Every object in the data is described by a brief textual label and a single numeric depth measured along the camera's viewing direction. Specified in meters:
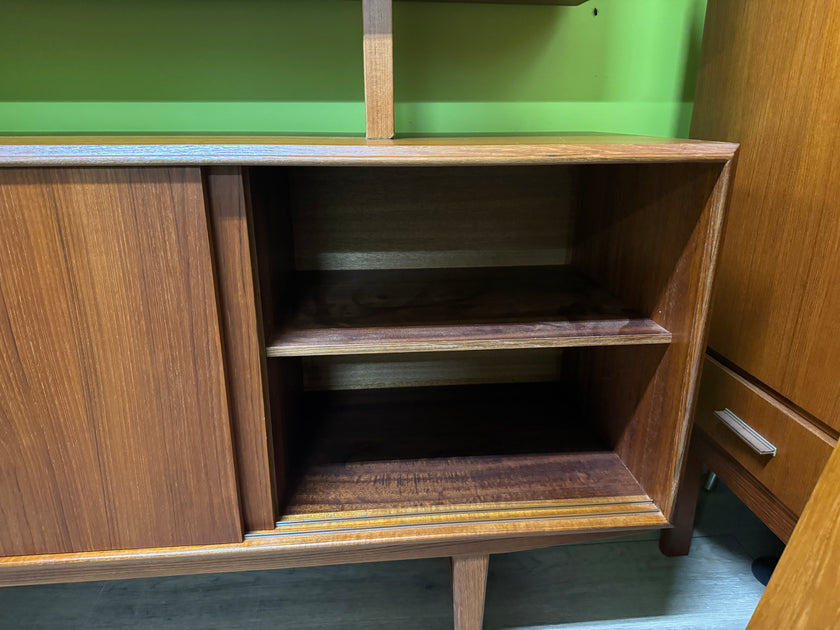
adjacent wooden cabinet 0.65
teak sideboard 0.56
